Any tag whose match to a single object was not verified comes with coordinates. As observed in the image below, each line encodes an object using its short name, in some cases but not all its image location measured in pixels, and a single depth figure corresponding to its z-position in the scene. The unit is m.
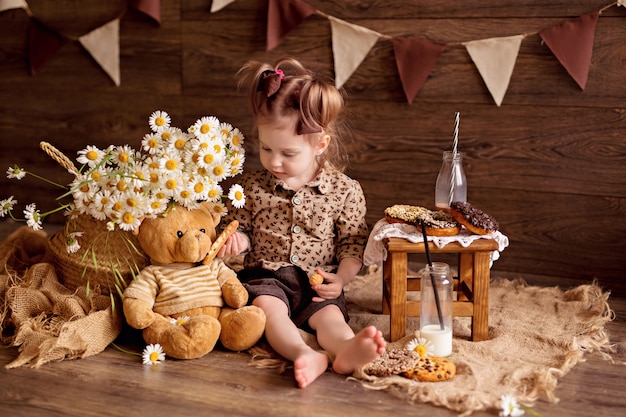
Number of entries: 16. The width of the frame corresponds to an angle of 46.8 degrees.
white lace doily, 1.73
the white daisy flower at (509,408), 1.42
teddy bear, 1.69
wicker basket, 1.83
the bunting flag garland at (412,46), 2.25
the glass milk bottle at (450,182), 1.89
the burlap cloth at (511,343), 1.52
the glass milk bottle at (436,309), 1.69
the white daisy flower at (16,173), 1.79
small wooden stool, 1.73
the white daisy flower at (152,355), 1.67
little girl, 1.82
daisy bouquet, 1.73
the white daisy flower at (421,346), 1.65
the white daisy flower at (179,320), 1.72
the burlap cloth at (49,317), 1.69
